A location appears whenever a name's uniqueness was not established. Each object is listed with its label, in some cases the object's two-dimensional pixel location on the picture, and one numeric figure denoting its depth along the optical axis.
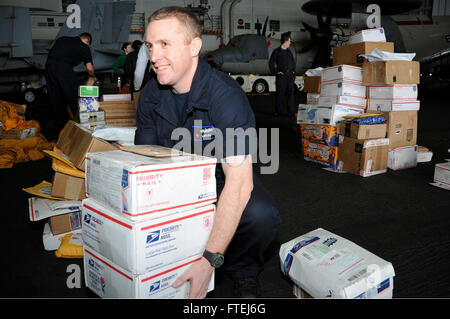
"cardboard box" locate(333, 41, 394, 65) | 3.15
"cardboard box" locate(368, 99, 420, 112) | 2.97
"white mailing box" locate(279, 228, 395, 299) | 1.00
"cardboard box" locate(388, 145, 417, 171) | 3.04
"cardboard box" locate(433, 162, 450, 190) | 2.51
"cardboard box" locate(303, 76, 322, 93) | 3.54
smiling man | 1.03
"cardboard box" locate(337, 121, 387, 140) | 2.79
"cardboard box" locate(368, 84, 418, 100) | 2.96
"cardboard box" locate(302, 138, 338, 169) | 3.12
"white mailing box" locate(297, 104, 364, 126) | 3.08
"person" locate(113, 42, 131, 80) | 7.10
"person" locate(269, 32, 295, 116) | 5.92
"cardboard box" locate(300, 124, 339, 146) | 3.10
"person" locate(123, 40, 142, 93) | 4.67
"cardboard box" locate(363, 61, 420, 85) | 2.91
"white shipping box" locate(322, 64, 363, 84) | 3.11
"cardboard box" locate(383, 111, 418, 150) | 2.98
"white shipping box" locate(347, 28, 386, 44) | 3.22
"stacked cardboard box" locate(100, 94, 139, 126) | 2.70
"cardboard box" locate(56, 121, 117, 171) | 1.61
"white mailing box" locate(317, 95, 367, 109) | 3.12
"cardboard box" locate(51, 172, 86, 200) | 1.63
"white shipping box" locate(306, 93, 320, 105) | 3.57
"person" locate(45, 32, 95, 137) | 4.07
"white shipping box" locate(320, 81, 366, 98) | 3.12
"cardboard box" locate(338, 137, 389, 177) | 2.83
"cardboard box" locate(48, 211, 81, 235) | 1.62
